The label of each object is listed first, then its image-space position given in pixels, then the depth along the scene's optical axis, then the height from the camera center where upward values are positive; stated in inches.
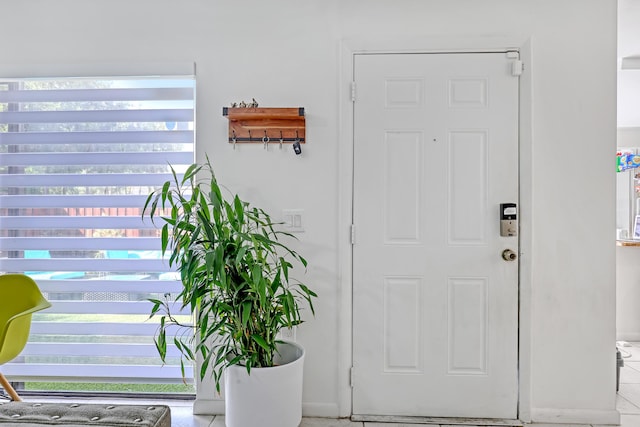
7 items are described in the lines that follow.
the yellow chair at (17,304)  83.2 -20.5
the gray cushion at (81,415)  49.9 -26.5
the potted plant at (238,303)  72.1 -16.9
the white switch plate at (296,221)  89.9 -1.7
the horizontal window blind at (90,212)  96.8 -0.4
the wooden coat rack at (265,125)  86.1 +19.5
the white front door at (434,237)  87.6 -4.9
